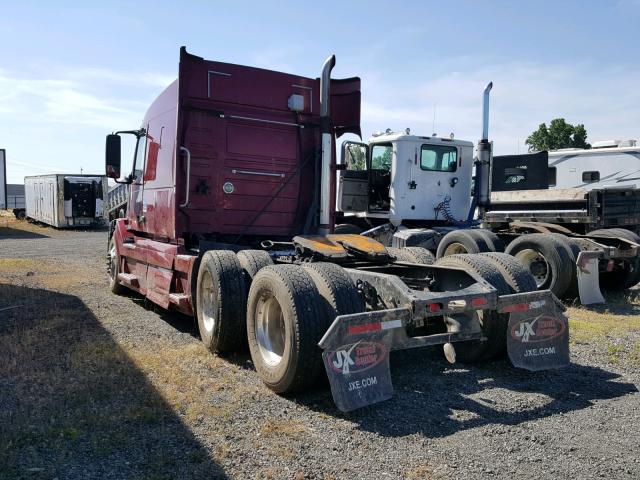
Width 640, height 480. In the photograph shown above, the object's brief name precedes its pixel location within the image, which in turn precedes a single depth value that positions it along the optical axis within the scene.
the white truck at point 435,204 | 9.68
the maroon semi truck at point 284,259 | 4.49
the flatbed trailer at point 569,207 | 10.11
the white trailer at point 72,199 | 29.19
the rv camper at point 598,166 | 13.01
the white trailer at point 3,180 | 28.09
